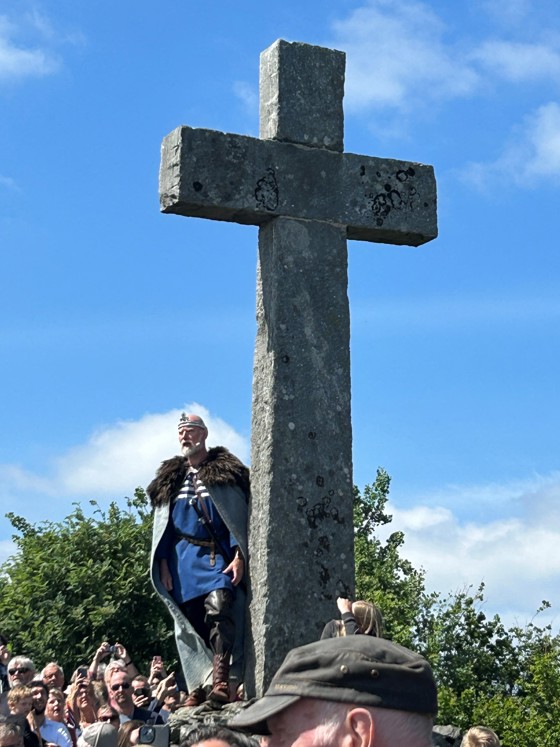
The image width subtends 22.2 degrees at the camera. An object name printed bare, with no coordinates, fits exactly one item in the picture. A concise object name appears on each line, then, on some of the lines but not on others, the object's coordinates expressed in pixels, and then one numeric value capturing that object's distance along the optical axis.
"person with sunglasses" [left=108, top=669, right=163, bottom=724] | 8.29
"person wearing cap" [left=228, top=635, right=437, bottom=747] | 2.54
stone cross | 8.22
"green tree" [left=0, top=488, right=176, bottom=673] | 17.34
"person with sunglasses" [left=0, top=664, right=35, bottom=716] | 8.85
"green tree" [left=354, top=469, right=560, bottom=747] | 21.50
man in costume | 8.32
